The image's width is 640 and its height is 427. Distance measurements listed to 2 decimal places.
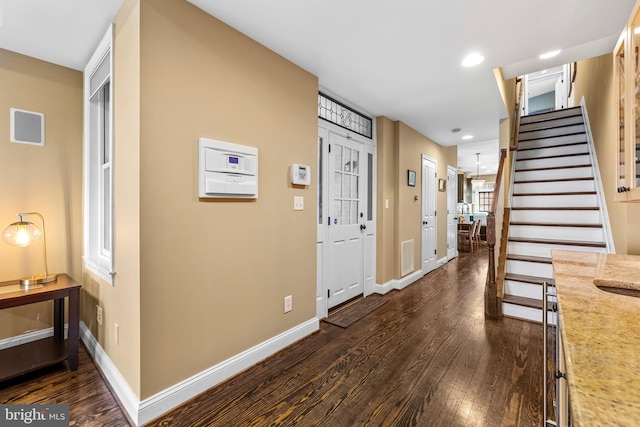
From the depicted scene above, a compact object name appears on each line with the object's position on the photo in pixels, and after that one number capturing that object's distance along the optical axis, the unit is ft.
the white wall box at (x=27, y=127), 7.14
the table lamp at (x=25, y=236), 6.41
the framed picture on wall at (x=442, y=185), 18.12
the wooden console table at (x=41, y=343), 5.98
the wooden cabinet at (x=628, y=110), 4.45
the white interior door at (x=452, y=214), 19.91
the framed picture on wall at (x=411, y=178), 13.96
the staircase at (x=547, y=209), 10.19
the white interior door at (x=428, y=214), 15.92
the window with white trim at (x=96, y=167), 7.14
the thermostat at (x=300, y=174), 7.77
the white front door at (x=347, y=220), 10.39
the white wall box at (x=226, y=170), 5.86
